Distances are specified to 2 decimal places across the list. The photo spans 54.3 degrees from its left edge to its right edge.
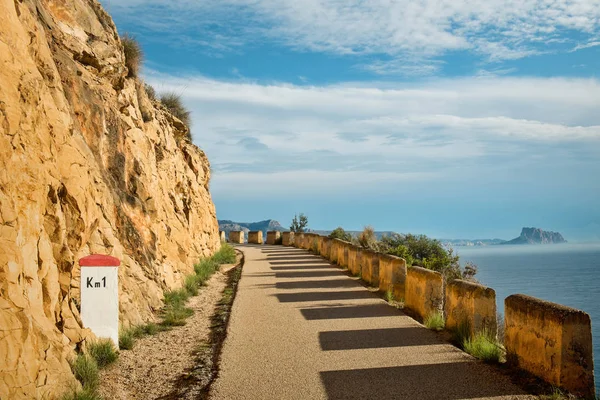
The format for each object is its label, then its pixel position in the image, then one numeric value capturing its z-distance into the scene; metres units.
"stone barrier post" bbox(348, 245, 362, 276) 20.58
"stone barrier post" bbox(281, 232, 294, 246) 44.08
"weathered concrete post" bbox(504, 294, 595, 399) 6.92
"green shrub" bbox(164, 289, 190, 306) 13.93
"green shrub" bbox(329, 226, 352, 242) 42.25
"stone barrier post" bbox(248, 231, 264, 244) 48.80
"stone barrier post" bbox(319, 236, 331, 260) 28.52
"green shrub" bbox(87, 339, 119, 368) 8.66
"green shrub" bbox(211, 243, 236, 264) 26.58
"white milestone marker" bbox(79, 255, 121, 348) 8.96
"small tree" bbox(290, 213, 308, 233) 55.97
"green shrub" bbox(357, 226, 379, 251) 34.71
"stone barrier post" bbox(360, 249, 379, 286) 17.56
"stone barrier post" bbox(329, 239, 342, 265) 25.68
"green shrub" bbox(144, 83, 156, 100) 23.64
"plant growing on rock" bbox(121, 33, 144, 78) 18.69
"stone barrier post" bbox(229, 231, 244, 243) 48.59
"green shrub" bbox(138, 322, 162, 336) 11.17
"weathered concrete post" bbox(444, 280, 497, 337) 9.41
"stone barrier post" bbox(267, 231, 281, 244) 46.50
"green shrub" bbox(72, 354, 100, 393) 7.30
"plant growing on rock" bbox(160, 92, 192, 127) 28.07
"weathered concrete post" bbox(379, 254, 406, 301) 14.77
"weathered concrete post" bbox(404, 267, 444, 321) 11.73
